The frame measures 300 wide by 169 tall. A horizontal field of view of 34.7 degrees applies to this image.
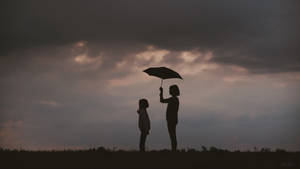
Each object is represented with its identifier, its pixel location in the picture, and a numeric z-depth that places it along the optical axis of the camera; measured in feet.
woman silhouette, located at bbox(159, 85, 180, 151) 68.29
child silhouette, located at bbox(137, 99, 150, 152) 70.33
